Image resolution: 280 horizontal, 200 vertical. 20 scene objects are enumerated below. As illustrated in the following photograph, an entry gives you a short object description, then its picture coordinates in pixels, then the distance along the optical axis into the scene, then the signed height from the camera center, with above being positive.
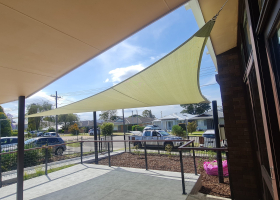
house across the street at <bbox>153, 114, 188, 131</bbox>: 23.18 -0.50
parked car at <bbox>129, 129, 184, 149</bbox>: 11.29 -1.12
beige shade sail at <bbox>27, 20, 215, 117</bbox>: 2.29 +0.72
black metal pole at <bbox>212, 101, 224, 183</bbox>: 4.15 -0.54
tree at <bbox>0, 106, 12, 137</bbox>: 16.83 +0.20
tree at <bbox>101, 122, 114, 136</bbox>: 23.41 -0.53
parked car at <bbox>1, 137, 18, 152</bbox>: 10.63 -0.62
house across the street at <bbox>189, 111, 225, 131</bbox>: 30.79 -1.10
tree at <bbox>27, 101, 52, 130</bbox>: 26.81 +3.19
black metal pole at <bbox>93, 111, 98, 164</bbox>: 7.23 +0.04
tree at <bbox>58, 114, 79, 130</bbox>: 39.31 +1.71
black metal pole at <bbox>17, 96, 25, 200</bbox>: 2.99 -0.31
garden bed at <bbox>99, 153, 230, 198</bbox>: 3.96 -1.57
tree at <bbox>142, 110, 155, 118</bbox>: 73.85 +3.72
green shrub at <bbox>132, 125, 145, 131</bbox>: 36.33 -1.17
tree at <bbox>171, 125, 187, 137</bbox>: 17.93 -1.23
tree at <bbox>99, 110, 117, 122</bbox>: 50.72 +2.67
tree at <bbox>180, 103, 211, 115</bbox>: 50.78 +3.08
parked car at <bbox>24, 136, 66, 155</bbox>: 9.47 -0.78
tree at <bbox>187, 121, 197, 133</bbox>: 22.25 -1.01
